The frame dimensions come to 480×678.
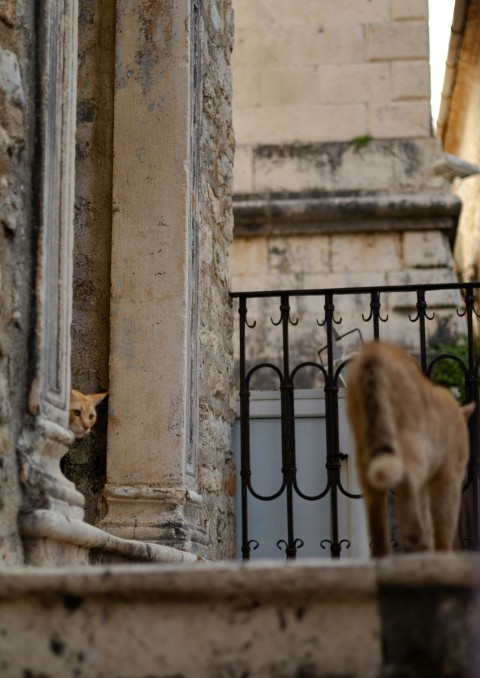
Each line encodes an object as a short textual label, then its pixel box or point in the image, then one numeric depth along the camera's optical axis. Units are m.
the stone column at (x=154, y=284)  8.87
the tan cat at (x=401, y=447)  3.90
